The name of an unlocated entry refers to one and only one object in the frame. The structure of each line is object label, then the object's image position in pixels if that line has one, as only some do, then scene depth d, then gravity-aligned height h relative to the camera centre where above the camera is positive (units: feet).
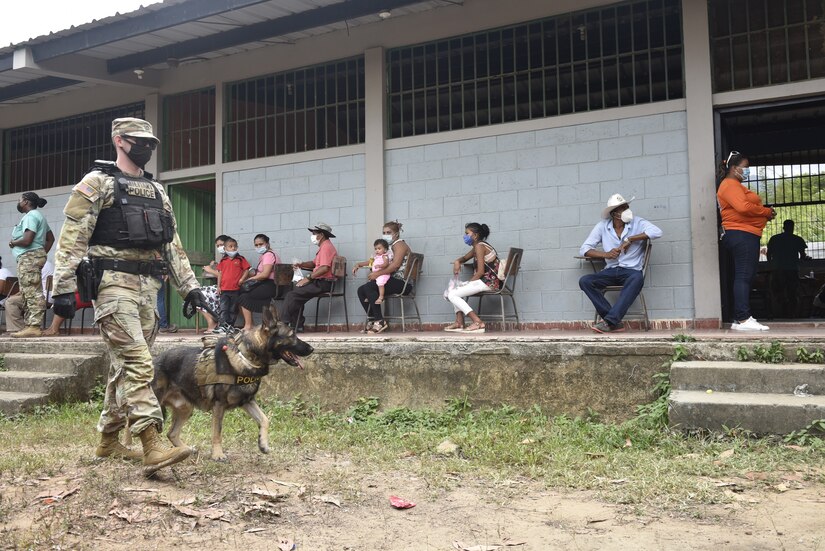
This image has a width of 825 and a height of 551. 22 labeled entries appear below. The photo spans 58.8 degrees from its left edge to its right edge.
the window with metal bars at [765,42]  24.47 +8.96
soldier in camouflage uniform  14.17 +0.96
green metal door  36.94 +4.76
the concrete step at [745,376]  16.70 -1.69
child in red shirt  31.17 +1.33
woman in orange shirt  22.44 +2.24
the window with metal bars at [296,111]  32.30 +9.27
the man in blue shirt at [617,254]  23.03 +1.76
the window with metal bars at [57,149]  39.34 +9.39
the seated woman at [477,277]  26.14 +1.16
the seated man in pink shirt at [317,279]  29.01 +1.35
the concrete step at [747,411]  15.69 -2.33
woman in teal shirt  30.78 +2.61
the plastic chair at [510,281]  26.25 +1.05
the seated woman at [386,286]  27.91 +1.03
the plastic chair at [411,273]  28.09 +1.46
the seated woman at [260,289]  30.30 +1.04
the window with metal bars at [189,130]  35.94 +9.21
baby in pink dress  28.55 +2.13
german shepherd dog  14.99 -1.16
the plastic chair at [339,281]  29.76 +1.32
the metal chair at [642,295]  24.21 +0.63
